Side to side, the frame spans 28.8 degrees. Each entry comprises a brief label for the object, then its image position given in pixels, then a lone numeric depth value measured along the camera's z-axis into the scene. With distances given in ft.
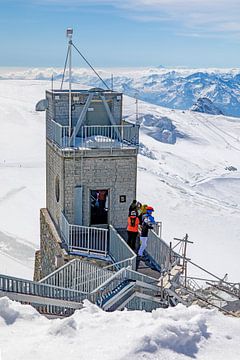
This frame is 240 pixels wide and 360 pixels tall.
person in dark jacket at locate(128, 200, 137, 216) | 53.54
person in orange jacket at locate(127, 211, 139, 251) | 51.80
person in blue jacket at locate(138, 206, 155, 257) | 51.72
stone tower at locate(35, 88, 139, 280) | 55.11
